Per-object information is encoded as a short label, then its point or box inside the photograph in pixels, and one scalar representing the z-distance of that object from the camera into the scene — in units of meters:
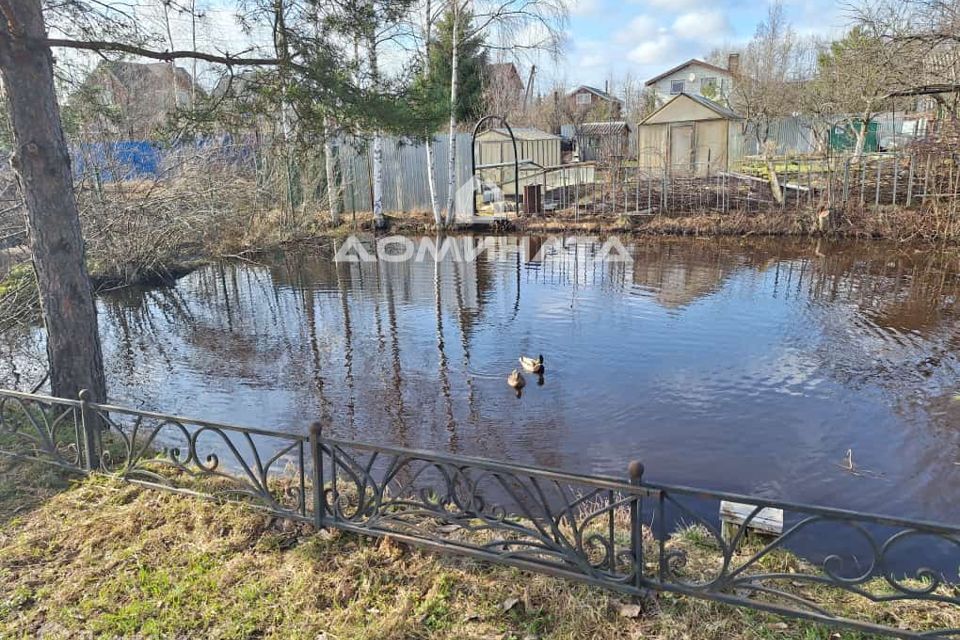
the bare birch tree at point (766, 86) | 28.55
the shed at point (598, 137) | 27.77
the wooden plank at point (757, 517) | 3.68
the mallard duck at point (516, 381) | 6.83
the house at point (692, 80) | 38.12
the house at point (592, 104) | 35.44
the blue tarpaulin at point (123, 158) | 10.23
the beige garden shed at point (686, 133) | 22.31
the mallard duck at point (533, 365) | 7.20
